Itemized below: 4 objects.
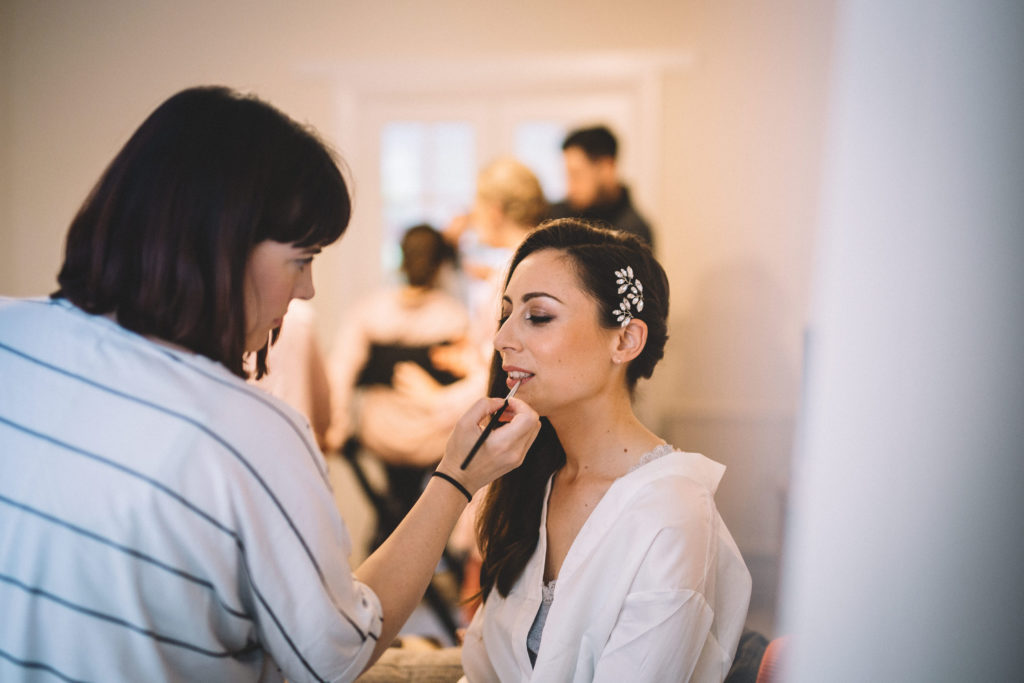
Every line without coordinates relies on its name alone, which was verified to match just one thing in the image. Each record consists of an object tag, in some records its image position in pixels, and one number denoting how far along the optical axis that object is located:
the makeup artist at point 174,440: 0.72
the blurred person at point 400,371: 2.81
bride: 1.05
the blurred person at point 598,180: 2.78
